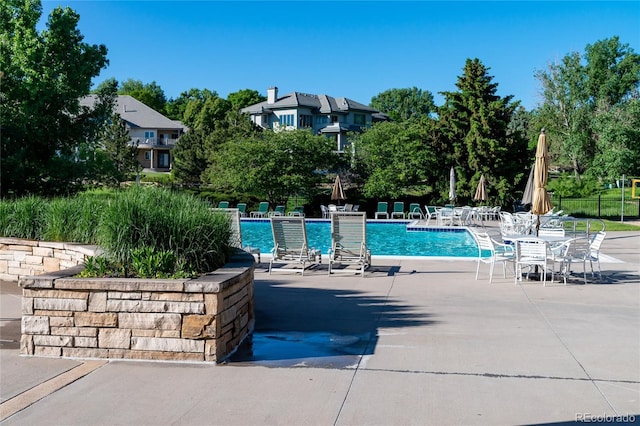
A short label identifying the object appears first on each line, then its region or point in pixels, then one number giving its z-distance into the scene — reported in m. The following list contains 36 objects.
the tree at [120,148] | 45.38
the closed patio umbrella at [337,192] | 25.31
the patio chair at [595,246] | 10.45
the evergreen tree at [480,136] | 31.53
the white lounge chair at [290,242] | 10.68
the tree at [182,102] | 88.19
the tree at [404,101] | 111.00
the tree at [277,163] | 30.55
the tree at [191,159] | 44.12
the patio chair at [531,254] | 9.74
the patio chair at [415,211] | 30.44
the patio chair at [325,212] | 29.09
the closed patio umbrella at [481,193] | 27.90
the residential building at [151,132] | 64.44
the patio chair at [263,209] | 30.20
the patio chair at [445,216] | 25.06
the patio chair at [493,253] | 10.20
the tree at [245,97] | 80.25
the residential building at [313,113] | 59.78
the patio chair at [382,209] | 30.42
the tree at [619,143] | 38.03
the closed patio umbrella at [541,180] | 10.97
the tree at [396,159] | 31.16
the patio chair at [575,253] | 9.88
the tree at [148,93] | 88.12
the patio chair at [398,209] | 30.39
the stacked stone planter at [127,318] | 5.17
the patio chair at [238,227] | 10.94
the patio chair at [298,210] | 28.85
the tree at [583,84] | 51.31
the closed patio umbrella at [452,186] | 29.06
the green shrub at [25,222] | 9.55
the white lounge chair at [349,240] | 10.53
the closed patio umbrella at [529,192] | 21.75
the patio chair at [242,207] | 30.64
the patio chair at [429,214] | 26.69
